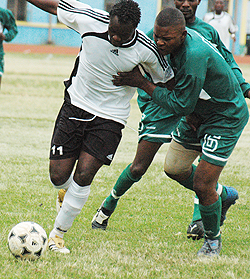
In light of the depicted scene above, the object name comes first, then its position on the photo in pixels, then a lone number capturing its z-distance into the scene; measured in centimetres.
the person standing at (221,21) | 2742
